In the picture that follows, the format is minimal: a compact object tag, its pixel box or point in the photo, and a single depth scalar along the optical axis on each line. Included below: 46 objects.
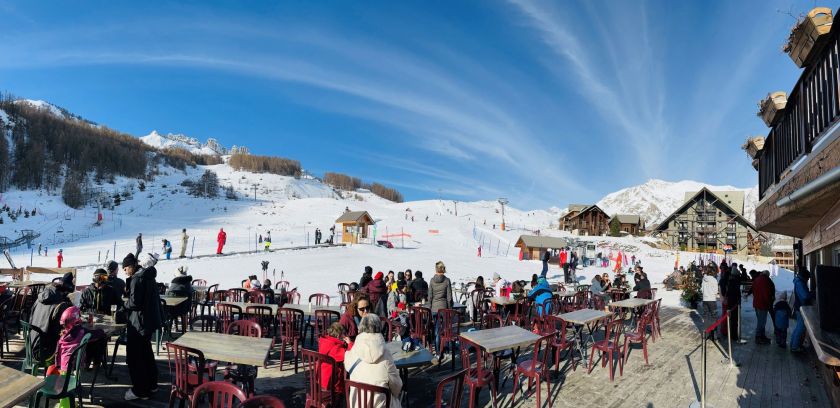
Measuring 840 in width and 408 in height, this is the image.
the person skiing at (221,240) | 23.79
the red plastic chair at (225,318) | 6.99
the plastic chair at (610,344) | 6.43
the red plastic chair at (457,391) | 3.70
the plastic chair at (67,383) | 3.90
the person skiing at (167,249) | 21.28
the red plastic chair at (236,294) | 9.55
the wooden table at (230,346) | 4.10
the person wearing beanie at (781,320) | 8.48
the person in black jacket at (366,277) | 9.81
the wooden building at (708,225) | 56.09
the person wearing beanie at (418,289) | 10.41
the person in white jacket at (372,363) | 3.66
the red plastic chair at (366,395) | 3.39
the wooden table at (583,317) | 6.70
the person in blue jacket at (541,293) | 8.00
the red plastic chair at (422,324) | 7.54
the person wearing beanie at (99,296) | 7.19
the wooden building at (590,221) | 69.06
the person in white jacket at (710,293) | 11.23
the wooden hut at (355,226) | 33.41
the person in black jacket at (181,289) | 7.76
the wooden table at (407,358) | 4.64
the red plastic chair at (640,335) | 7.14
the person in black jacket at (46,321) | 4.98
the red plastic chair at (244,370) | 4.63
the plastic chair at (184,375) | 4.03
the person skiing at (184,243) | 22.62
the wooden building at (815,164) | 3.80
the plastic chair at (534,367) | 5.06
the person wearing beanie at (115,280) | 7.52
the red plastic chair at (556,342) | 6.45
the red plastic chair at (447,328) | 6.90
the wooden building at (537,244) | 34.56
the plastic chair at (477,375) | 4.80
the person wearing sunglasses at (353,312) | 5.21
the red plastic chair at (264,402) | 2.61
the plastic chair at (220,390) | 2.88
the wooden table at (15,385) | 2.64
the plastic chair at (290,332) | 6.55
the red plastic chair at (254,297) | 9.23
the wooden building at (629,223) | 69.31
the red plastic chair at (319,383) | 4.04
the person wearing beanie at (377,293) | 8.13
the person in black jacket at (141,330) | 5.06
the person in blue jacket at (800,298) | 7.57
